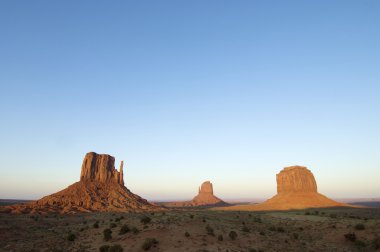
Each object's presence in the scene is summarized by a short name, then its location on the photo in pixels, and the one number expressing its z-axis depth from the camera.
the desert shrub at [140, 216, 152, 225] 36.97
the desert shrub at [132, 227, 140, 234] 32.01
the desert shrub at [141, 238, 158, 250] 26.39
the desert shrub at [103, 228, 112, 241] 31.77
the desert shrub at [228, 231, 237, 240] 31.29
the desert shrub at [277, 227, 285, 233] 38.38
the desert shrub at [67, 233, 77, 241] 33.97
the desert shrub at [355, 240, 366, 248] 29.78
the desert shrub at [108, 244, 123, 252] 26.19
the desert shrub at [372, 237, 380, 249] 27.87
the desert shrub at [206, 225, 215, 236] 31.74
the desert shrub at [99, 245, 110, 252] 26.85
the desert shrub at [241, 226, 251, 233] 35.35
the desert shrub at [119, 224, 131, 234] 32.84
